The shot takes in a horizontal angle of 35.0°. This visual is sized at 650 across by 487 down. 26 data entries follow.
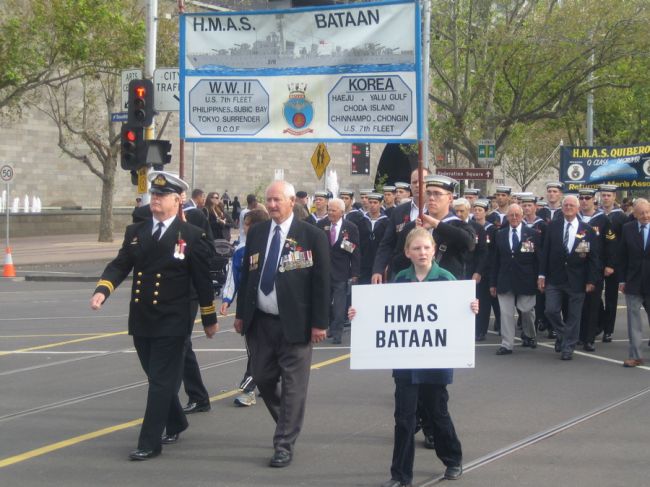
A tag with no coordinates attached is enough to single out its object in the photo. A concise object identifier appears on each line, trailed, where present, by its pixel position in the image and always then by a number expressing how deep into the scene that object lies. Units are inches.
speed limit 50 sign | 1120.2
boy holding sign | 247.9
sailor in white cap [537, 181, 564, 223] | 599.8
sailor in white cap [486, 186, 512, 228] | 599.5
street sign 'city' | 710.5
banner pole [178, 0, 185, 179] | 326.6
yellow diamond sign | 997.2
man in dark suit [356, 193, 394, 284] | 576.4
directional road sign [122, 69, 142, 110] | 799.1
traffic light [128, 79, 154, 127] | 650.8
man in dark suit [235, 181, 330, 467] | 279.6
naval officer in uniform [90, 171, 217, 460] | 281.9
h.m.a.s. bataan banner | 321.1
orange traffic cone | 1001.5
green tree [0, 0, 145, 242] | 1047.6
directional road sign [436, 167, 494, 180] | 977.5
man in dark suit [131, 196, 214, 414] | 339.6
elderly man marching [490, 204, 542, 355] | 498.3
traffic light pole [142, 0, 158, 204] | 834.8
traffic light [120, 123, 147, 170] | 652.1
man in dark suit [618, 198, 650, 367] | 446.0
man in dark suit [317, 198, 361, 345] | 528.1
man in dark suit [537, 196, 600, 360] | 479.5
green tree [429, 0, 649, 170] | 1182.3
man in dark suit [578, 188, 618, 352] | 498.0
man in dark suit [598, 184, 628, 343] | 519.2
